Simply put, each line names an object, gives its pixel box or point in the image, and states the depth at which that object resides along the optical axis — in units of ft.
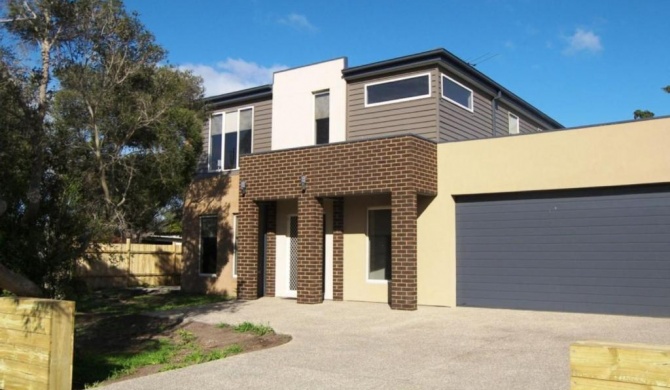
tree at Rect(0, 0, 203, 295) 30.42
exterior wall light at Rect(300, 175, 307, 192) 49.88
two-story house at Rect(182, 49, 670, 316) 44.78
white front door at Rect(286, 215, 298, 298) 54.85
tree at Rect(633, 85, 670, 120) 113.91
